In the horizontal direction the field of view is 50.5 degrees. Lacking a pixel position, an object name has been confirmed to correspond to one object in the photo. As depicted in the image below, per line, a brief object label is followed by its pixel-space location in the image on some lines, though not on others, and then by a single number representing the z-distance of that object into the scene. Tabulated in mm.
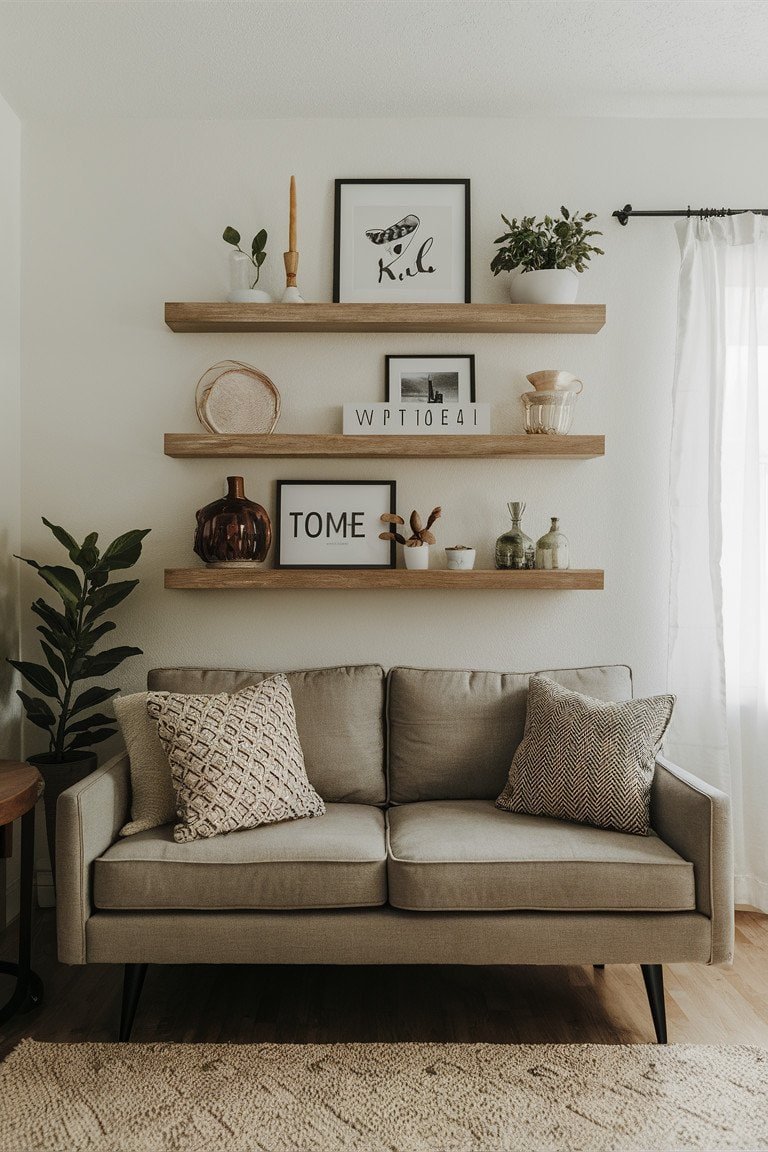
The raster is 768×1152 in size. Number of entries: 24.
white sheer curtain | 2828
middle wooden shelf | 2797
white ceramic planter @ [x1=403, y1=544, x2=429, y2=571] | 2822
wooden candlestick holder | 2830
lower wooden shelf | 2766
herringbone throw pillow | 2229
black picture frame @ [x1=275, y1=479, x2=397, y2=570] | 2949
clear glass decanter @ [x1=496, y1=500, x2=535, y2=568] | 2830
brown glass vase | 2760
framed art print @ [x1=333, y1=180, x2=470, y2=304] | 2973
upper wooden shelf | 2807
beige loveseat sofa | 2020
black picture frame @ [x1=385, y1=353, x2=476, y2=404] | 2953
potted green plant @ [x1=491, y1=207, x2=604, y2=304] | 2795
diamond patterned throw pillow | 2178
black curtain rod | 2908
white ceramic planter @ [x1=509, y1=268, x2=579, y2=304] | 2803
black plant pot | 2627
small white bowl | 2830
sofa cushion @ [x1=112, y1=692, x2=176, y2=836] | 2277
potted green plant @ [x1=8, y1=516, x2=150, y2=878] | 2631
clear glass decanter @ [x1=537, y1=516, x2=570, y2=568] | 2822
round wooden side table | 2117
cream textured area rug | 1707
